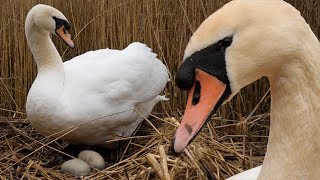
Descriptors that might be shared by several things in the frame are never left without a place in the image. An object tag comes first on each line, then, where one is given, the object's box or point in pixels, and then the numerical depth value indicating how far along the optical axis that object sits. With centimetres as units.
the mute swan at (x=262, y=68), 121
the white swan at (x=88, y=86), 332
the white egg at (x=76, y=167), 311
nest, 250
